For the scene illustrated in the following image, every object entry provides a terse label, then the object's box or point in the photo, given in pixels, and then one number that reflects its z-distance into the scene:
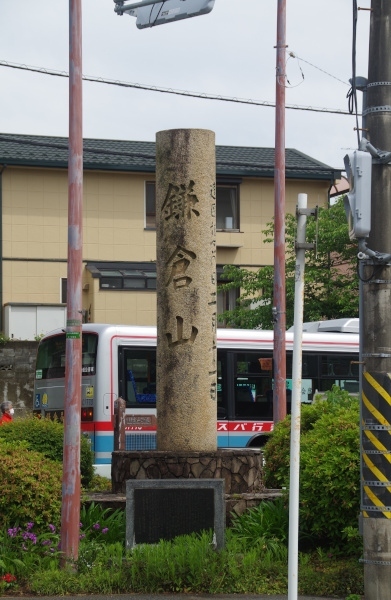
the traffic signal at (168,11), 13.12
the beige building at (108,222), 33.94
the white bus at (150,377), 21.33
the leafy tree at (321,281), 29.38
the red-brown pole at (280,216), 19.80
